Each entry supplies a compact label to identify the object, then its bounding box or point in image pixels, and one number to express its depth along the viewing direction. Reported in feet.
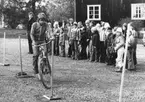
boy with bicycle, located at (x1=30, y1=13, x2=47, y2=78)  37.68
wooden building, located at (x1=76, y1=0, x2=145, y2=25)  113.50
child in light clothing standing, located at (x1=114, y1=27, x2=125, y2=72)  46.11
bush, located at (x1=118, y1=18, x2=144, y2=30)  108.88
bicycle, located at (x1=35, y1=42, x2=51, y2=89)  34.65
